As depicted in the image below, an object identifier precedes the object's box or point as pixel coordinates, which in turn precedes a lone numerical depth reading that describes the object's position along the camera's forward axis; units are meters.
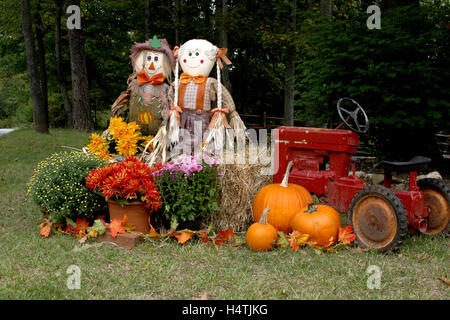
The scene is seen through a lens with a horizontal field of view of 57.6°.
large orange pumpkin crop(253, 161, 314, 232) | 3.79
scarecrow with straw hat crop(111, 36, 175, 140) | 4.65
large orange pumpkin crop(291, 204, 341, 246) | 3.49
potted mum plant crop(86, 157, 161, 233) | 3.57
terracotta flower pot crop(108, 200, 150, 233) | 3.69
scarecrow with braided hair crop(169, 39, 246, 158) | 4.48
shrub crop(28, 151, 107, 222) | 3.79
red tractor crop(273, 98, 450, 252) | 3.38
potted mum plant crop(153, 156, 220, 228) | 3.67
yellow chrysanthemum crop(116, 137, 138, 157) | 4.47
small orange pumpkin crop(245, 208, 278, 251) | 3.41
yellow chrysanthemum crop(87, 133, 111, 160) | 4.64
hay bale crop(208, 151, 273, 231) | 3.99
